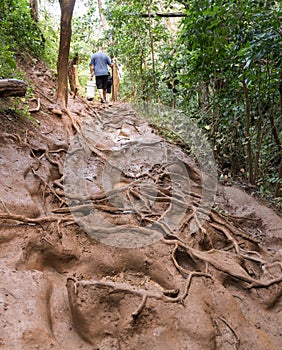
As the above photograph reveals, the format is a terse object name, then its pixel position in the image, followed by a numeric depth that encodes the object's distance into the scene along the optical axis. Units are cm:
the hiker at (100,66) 978
